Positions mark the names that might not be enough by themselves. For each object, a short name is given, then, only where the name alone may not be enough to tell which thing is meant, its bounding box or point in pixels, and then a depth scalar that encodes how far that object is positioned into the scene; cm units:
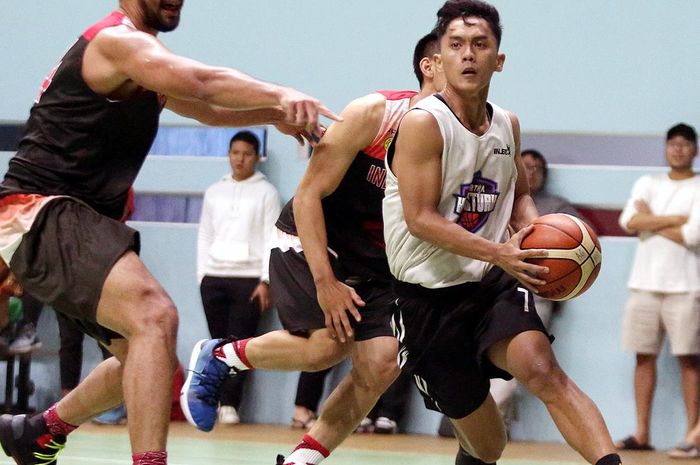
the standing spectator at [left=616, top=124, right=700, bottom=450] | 1489
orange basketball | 772
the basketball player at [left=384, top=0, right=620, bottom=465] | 770
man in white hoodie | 1695
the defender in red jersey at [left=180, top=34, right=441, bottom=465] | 913
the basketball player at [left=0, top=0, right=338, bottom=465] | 732
